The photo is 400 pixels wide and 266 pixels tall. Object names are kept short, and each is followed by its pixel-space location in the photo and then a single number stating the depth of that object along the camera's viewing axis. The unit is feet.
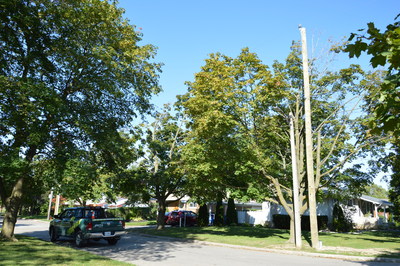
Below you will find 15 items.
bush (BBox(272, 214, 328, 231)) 93.25
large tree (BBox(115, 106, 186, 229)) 78.28
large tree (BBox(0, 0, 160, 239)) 36.88
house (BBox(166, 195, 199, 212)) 152.05
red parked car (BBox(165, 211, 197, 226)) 104.12
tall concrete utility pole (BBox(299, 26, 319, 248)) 45.62
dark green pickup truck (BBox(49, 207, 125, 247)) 45.57
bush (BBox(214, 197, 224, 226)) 106.97
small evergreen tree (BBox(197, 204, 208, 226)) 104.88
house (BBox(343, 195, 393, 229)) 103.35
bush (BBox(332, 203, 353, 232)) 89.92
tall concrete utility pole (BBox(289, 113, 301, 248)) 45.85
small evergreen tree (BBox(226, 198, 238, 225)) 108.51
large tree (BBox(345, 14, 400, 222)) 11.96
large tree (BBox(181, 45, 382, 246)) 50.31
